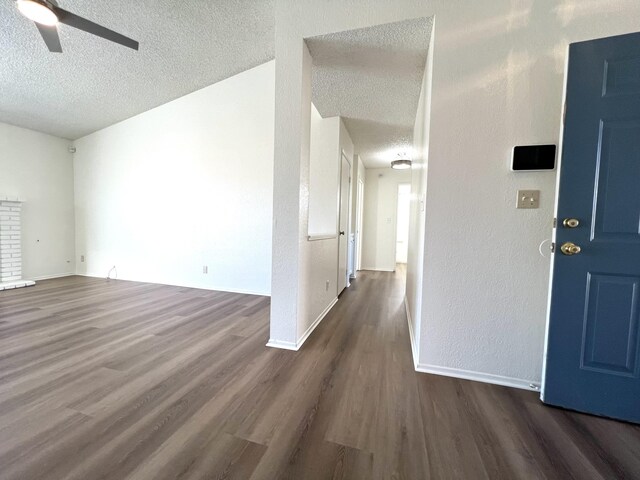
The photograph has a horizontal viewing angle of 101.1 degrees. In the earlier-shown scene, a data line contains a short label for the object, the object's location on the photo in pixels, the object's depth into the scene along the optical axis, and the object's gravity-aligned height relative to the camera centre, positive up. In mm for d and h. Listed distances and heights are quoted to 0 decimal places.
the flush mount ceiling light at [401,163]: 4969 +1238
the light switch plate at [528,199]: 1614 +205
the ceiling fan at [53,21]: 1741 +1421
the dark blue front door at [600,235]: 1346 -4
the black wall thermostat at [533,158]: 1555 +447
